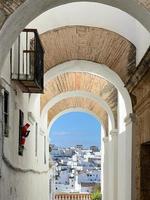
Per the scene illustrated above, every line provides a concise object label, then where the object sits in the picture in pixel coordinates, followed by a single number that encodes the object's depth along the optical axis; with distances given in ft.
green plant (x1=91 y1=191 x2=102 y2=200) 77.50
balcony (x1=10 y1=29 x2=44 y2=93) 29.92
